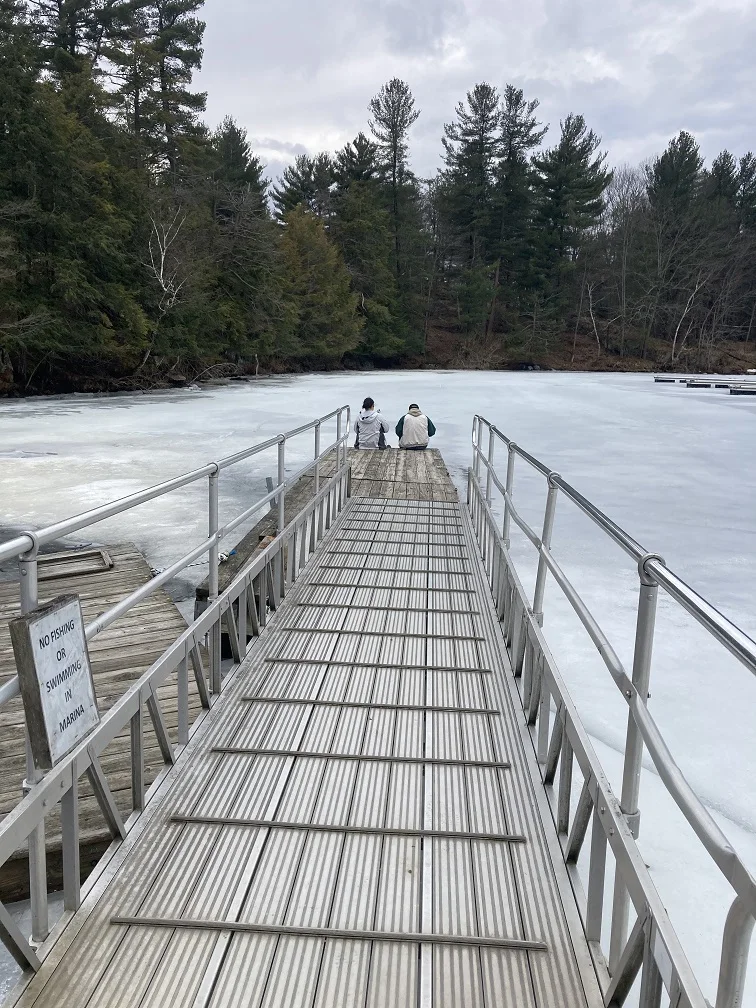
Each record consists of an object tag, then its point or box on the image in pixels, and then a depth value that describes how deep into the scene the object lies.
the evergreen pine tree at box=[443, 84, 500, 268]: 49.88
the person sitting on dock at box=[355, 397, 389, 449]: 11.12
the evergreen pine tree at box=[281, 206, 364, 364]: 38.34
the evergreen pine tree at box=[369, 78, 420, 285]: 49.47
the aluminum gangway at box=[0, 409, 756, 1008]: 1.63
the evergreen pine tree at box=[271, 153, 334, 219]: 46.75
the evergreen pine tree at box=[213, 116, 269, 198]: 41.66
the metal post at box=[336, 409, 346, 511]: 7.36
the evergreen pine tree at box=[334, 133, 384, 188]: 47.66
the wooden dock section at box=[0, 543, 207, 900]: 2.45
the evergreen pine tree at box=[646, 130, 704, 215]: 51.56
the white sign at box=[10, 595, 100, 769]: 1.53
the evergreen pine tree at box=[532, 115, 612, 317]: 49.50
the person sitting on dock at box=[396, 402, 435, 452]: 11.21
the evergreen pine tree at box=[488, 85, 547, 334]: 49.97
